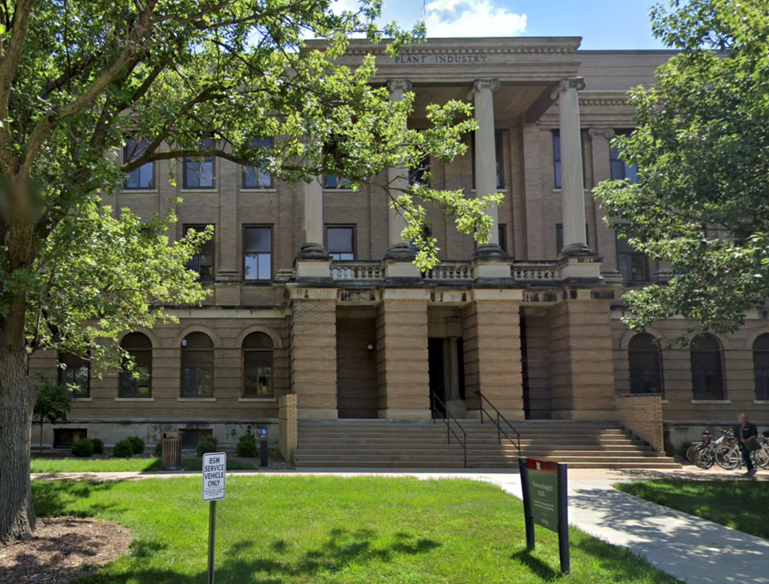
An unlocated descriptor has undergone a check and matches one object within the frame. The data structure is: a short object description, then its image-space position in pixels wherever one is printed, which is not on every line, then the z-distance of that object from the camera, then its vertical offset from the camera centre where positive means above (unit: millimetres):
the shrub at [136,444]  22677 -2477
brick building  24562 +2284
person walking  20312 -2360
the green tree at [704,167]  14109 +4301
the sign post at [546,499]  8258 -1687
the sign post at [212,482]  6916 -1164
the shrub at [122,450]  22078 -2575
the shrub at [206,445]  21625 -2428
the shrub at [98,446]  23297 -2602
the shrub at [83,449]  22344 -2553
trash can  17984 -2191
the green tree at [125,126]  9617 +3882
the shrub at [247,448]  22156 -2579
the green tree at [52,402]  23250 -1118
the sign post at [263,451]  19500 -2344
